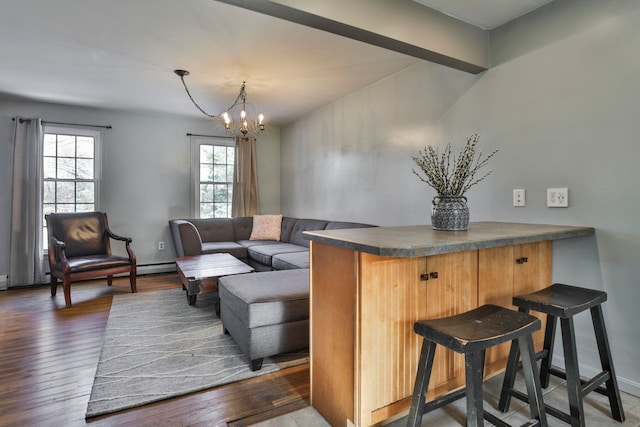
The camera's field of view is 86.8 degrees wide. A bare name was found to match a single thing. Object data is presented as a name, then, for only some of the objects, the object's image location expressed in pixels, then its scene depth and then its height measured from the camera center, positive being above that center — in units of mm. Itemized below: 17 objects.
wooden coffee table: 2920 -567
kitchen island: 1416 -415
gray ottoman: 2105 -680
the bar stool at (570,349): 1475 -655
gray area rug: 1888 -1002
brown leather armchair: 3574 -485
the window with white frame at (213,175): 5328 +566
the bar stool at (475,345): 1185 -477
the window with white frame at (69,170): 4508 +539
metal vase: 1765 -6
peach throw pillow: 5215 -251
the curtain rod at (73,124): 4414 +1151
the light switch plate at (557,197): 2010 +93
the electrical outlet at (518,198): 2234 +97
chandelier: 3434 +1354
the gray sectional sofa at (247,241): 3854 -436
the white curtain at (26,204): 4227 +71
